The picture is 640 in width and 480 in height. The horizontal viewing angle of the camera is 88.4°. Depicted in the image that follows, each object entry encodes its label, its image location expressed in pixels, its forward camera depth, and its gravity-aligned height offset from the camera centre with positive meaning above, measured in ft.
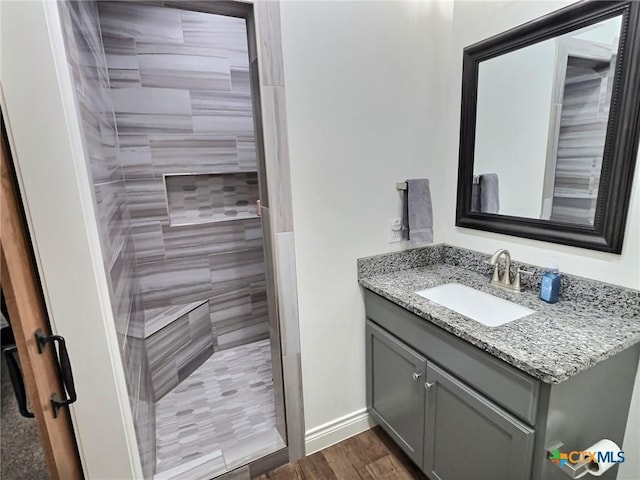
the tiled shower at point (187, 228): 5.96 -1.30
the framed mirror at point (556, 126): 3.89 +0.44
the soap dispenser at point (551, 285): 4.54 -1.71
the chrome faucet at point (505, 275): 5.11 -1.79
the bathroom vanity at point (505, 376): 3.37 -2.49
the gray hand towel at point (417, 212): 5.85 -0.84
